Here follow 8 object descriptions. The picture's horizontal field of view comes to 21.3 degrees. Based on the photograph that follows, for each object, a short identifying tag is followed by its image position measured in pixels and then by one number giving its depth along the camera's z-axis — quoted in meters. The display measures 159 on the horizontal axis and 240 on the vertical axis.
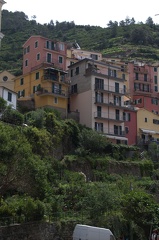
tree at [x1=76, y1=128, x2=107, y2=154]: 53.65
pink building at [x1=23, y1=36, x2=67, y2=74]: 66.31
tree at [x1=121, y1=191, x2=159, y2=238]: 34.41
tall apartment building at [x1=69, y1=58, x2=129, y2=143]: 62.09
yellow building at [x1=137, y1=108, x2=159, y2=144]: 70.25
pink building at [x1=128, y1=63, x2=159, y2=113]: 83.04
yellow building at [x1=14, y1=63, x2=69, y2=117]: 60.22
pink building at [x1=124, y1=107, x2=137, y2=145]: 67.88
